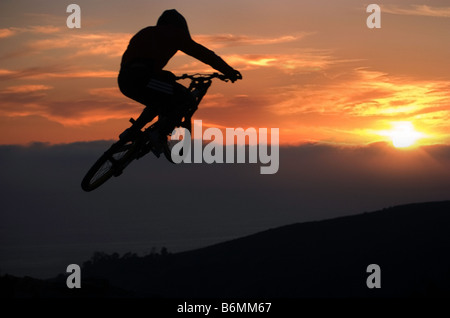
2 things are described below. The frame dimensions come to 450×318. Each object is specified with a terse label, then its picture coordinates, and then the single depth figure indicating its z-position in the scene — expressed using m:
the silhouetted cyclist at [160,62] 12.03
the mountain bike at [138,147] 13.22
